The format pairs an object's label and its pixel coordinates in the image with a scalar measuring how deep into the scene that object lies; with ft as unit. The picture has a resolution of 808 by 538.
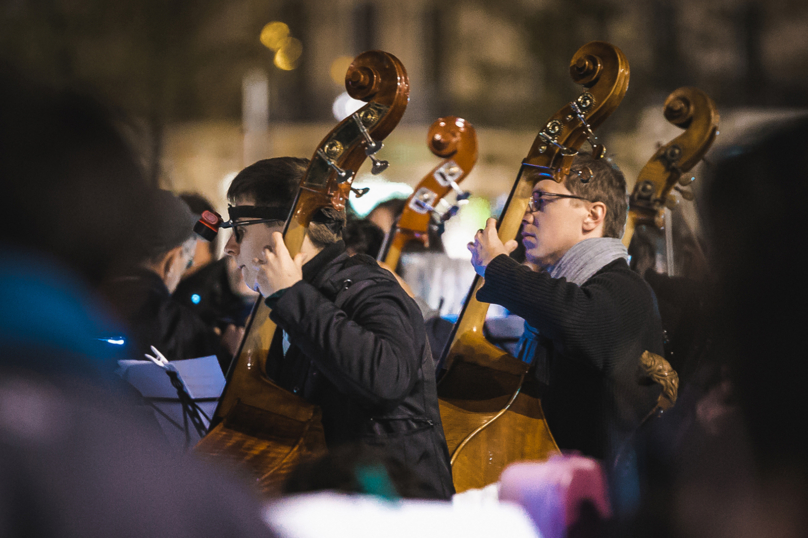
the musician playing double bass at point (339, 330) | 15.25
